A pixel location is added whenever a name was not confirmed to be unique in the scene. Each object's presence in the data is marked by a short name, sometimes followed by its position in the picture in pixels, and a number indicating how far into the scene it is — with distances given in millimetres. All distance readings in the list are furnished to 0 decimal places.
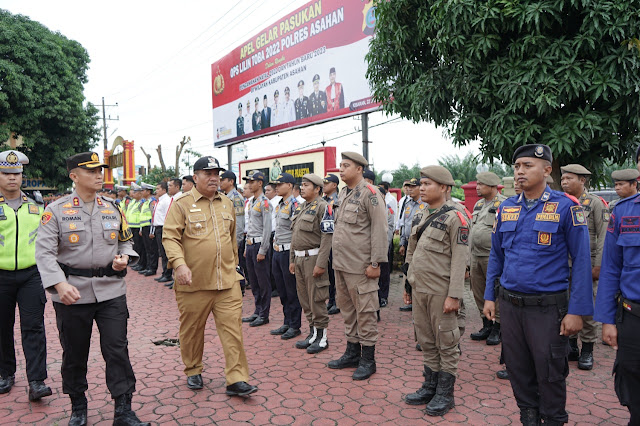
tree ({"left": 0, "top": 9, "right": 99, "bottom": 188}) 19516
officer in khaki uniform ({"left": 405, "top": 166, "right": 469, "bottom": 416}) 3713
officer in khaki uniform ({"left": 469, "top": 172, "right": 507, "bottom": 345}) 5418
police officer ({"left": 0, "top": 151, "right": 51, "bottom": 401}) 4031
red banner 14039
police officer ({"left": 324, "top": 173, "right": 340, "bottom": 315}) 6535
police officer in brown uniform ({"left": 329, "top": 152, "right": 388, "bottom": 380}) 4458
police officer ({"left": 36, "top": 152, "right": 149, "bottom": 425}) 3434
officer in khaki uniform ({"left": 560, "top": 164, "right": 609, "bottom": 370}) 4633
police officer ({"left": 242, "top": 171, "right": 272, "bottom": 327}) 6324
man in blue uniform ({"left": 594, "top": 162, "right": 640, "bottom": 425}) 2576
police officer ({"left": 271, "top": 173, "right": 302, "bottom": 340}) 5887
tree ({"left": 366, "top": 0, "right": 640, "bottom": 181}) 4996
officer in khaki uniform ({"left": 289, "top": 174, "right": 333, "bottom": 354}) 5145
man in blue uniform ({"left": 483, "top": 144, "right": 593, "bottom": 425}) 2947
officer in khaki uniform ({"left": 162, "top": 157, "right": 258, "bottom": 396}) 4016
